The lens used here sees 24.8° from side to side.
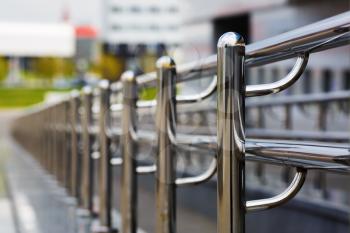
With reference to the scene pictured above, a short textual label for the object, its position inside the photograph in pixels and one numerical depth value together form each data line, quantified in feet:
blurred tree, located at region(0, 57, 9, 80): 288.34
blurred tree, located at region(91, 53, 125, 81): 308.81
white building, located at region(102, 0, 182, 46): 341.62
